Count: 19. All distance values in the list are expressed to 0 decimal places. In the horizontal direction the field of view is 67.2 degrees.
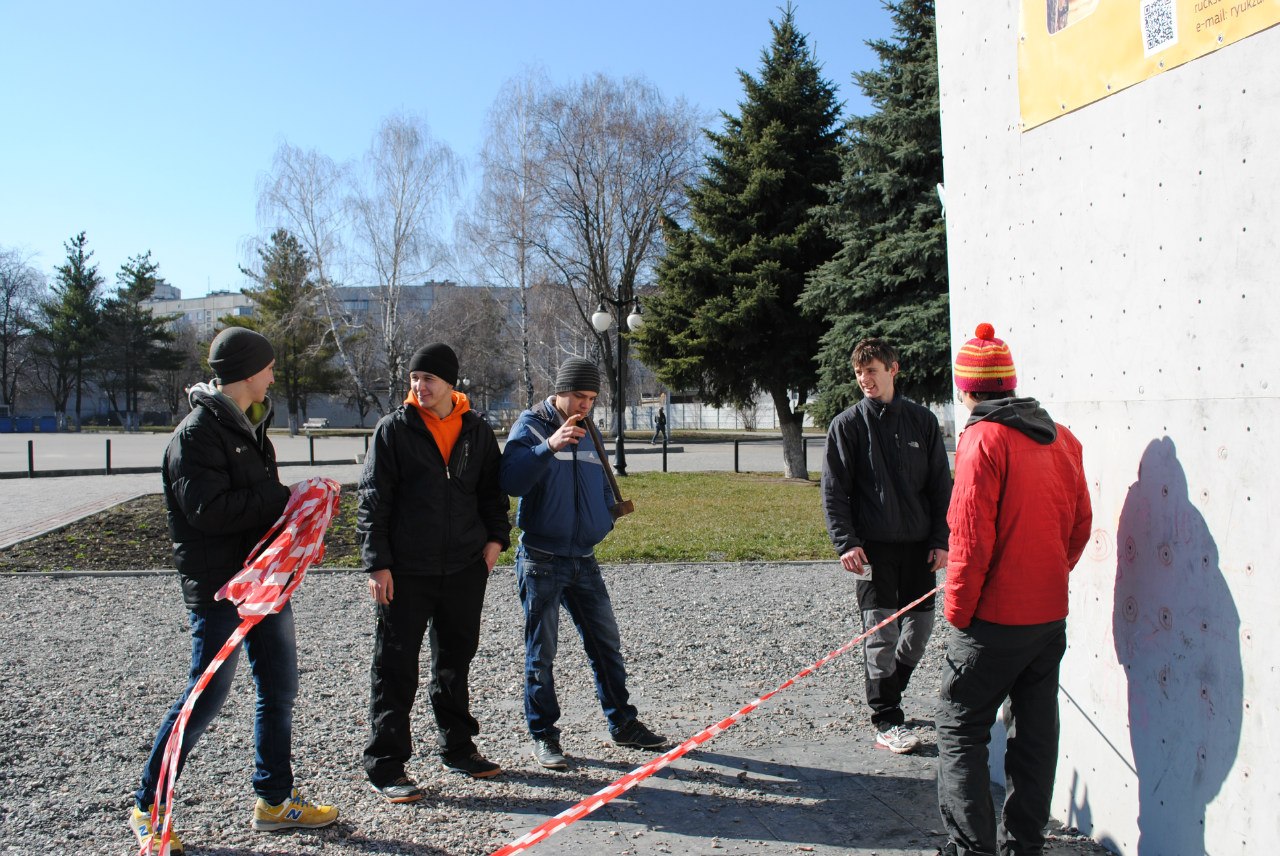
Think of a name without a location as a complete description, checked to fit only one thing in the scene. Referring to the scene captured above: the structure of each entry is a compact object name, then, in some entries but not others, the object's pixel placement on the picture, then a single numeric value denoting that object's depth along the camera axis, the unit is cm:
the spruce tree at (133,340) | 6059
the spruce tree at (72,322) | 6041
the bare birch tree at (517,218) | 3403
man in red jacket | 307
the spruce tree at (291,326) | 4747
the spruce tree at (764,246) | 2119
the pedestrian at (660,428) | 3635
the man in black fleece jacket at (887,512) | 447
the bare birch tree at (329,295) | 3706
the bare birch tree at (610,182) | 3378
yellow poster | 281
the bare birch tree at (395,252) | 3619
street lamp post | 2030
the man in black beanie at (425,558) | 401
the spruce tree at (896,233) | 1686
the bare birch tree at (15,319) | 6203
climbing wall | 273
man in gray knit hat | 440
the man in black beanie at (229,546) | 352
